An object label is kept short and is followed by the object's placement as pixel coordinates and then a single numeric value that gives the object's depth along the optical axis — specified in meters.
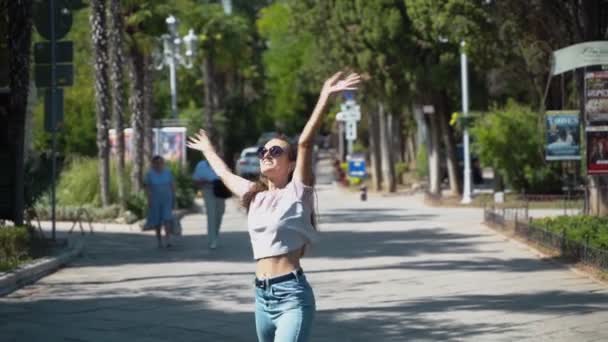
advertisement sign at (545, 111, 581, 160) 25.00
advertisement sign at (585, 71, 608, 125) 17.33
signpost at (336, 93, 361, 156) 44.95
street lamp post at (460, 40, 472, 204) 36.09
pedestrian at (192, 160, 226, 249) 20.64
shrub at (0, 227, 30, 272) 16.53
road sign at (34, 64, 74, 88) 20.78
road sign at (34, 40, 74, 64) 20.80
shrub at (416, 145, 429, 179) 52.48
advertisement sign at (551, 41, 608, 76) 17.23
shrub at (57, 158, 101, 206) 30.78
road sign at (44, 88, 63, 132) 20.69
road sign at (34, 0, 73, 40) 20.70
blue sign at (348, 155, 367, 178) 46.32
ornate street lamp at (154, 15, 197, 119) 34.43
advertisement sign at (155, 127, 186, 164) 42.78
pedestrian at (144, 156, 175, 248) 21.14
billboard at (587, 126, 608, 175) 17.69
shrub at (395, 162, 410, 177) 55.12
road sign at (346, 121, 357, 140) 47.32
